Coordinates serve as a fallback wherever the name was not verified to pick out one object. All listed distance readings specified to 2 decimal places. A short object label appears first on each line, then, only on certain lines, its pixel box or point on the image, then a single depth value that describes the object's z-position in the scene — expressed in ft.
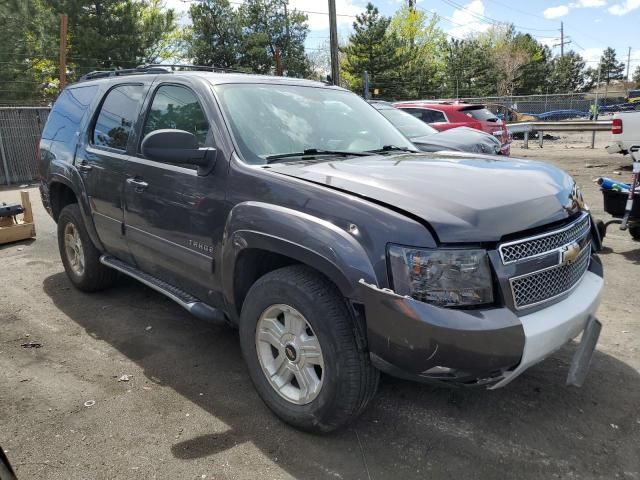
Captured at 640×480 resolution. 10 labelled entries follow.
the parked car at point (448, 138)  18.56
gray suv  7.63
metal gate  43.88
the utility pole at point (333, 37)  67.00
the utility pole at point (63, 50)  43.32
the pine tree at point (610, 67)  293.84
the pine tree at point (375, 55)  150.10
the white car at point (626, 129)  34.22
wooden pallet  23.35
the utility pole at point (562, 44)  273.21
